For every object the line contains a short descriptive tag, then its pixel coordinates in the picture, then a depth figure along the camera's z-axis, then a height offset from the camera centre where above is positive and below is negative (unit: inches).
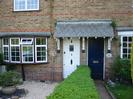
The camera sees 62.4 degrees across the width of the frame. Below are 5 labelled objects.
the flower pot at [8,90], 204.6 -74.8
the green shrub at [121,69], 243.4 -43.2
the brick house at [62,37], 260.7 +31.1
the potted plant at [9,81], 203.2 -58.4
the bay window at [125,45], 259.1 +11.6
